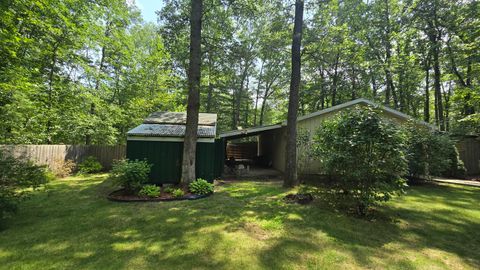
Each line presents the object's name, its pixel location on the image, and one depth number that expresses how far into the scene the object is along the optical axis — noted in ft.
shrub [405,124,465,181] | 29.35
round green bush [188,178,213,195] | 23.31
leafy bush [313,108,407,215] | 16.44
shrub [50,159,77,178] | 31.91
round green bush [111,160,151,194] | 21.74
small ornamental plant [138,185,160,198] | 21.85
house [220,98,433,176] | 35.01
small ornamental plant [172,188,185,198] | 22.03
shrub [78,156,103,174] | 36.24
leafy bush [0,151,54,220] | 13.79
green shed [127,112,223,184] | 26.68
